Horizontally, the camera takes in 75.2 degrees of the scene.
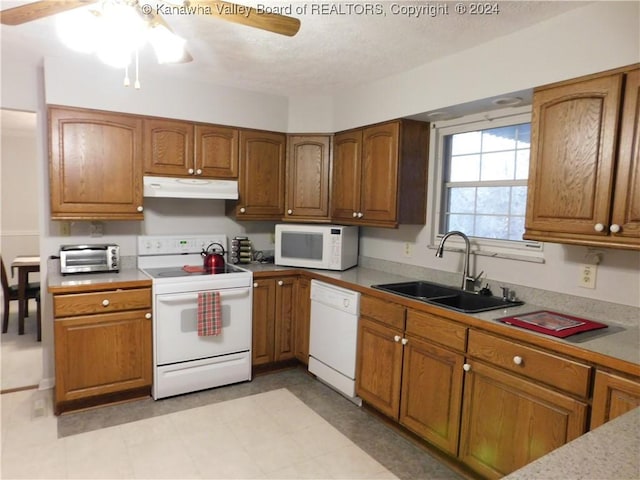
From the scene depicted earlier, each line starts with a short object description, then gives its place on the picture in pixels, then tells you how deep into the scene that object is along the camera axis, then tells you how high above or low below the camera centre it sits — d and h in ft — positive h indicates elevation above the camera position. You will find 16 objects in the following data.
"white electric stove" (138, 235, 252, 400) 9.62 -2.87
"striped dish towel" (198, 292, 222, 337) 9.87 -2.62
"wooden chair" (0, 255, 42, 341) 13.85 -3.19
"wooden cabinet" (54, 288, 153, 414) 8.71 -3.19
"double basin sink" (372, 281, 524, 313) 7.95 -1.75
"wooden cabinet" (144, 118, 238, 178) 10.17 +1.39
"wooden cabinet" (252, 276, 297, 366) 10.96 -3.04
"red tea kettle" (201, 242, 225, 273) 10.91 -1.53
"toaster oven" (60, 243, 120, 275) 9.49 -1.36
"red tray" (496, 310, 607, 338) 5.98 -1.65
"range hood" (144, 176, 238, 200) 10.14 +0.40
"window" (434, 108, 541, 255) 8.51 +0.75
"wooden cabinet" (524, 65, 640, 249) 5.77 +0.79
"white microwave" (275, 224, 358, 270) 10.99 -1.04
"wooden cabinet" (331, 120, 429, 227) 9.75 +0.89
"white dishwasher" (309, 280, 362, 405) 9.48 -3.08
